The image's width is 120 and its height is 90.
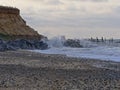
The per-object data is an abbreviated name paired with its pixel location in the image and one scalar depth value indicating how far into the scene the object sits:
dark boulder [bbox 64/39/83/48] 61.69
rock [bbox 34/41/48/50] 50.33
